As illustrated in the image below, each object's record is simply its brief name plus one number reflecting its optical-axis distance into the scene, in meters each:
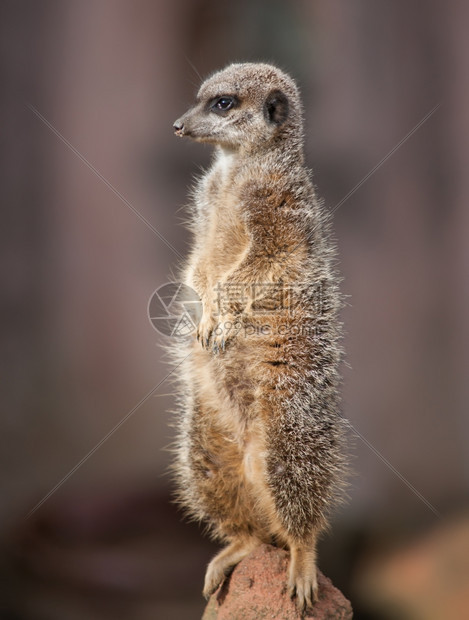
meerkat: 2.61
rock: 2.61
